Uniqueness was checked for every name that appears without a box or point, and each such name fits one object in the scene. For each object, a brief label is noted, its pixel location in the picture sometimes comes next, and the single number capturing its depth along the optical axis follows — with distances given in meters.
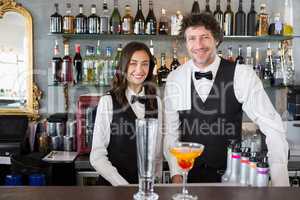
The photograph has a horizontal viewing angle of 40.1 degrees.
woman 1.94
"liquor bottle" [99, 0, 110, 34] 3.05
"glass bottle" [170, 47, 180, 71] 3.20
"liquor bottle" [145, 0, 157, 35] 3.08
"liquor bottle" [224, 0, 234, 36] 3.09
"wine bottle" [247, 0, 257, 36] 3.10
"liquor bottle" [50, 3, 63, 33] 3.03
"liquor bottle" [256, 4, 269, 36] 3.11
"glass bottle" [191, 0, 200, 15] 3.14
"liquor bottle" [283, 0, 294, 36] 3.21
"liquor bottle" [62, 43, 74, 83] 3.08
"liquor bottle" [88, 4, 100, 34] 3.05
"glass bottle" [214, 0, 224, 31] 3.10
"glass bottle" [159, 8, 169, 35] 3.11
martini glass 1.21
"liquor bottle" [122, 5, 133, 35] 3.04
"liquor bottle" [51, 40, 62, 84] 3.09
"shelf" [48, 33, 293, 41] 3.10
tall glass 1.14
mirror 3.09
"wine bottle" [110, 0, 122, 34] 3.07
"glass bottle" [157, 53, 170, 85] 3.14
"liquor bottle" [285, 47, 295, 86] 3.17
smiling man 1.92
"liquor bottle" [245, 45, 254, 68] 3.20
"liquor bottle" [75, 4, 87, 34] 3.04
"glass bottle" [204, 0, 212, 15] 3.13
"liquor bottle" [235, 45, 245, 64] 3.18
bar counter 1.19
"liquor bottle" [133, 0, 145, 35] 3.05
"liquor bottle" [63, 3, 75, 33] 3.03
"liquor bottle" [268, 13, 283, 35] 3.09
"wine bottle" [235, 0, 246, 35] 3.10
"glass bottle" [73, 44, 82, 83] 3.10
